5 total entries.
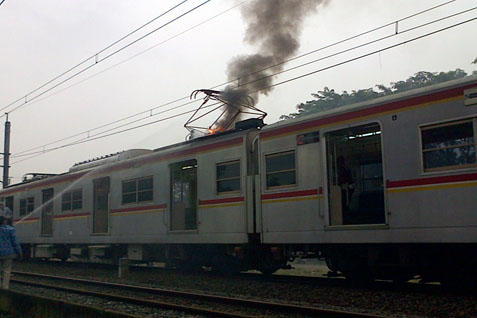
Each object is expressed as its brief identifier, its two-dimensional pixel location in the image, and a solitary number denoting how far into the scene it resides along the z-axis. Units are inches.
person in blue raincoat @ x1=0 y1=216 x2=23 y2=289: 432.5
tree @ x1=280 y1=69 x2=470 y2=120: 1552.7
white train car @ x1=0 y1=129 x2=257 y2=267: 504.1
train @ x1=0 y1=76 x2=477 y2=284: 347.3
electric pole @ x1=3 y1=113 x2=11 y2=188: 1206.3
